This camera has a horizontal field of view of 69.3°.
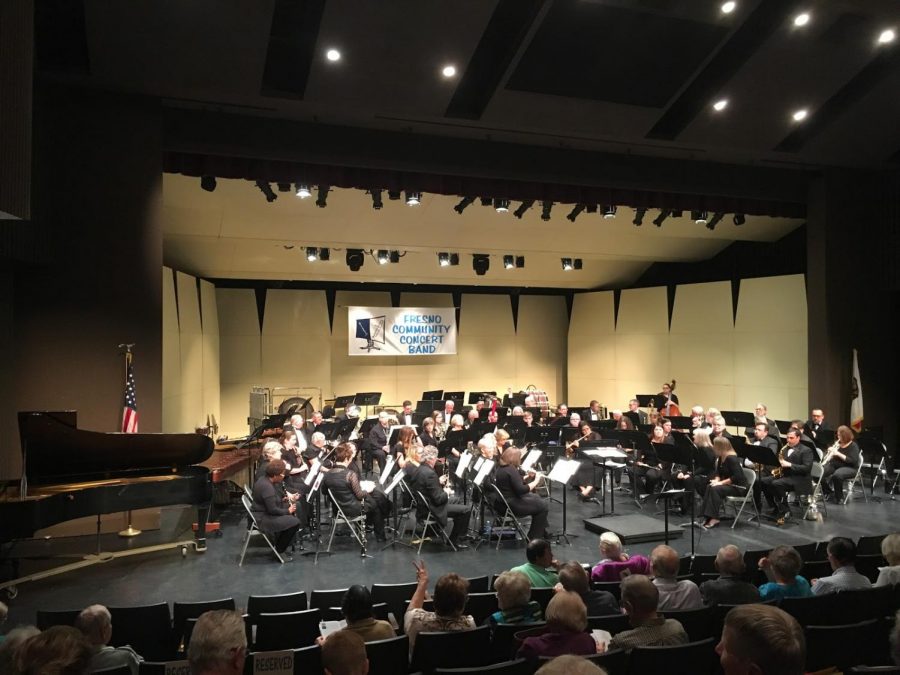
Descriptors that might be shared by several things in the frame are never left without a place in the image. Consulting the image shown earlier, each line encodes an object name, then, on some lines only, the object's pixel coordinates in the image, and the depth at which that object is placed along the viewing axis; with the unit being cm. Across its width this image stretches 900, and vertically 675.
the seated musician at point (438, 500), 801
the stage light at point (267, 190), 987
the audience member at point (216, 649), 248
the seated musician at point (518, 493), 802
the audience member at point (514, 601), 404
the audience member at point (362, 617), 378
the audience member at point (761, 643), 184
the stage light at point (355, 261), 1496
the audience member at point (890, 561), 465
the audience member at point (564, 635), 341
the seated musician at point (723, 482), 908
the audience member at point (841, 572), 452
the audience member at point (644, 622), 349
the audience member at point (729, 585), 434
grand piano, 652
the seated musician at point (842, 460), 1006
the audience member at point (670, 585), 431
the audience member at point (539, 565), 490
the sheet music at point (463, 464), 862
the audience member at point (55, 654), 223
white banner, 1803
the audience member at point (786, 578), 444
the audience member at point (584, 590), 424
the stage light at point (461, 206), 1122
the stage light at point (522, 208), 1116
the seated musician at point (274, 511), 759
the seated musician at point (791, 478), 927
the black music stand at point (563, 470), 770
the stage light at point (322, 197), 1003
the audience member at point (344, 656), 267
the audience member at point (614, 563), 506
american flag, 809
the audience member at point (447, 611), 384
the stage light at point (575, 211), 1192
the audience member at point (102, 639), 346
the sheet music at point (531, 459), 862
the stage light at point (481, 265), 1587
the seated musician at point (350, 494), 806
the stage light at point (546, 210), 1129
